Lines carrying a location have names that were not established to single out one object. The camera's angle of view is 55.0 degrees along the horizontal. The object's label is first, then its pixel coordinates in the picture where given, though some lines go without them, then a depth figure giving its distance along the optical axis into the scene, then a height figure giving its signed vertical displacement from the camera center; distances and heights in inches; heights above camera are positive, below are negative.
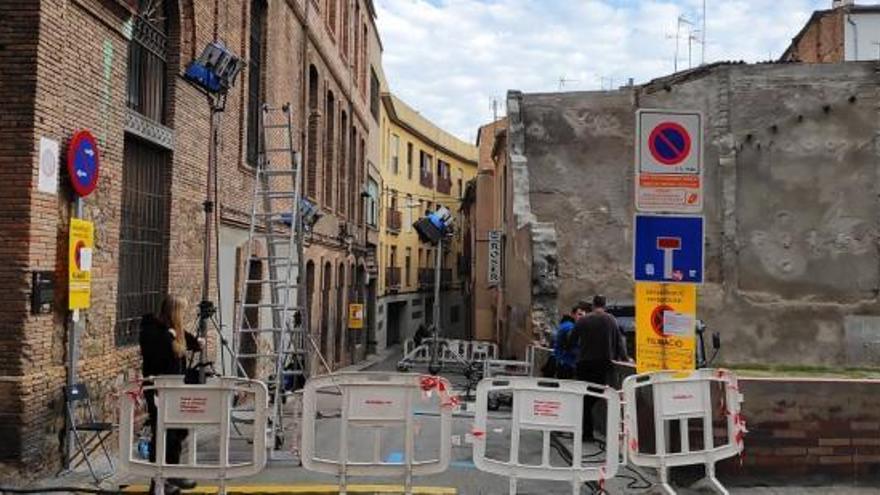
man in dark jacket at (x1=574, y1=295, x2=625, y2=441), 380.5 -29.3
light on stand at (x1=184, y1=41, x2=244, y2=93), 444.5 +110.9
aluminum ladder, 375.9 -21.9
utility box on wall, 308.7 -6.9
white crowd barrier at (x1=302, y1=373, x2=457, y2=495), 249.3 -40.2
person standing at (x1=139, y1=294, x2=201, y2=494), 299.6 -23.1
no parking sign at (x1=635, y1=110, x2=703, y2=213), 293.3 +43.2
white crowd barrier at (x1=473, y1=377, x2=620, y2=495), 250.7 -41.7
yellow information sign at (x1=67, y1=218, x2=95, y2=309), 327.0 +4.0
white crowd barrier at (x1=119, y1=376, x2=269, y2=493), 249.6 -43.0
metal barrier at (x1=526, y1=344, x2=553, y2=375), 628.6 -58.0
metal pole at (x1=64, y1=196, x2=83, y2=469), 329.1 -29.4
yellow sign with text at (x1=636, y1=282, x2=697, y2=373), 294.5 -14.3
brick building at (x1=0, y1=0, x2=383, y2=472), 305.9 +53.2
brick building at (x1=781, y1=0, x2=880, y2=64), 1182.3 +363.8
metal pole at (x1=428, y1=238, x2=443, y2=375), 625.0 -42.3
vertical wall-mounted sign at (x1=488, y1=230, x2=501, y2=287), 1208.2 +38.3
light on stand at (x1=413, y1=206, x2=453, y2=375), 679.1 +42.6
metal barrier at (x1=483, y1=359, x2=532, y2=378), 672.4 -72.4
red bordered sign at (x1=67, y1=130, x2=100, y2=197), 327.9 +44.3
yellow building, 1722.4 +150.0
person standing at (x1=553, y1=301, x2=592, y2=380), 414.9 -32.6
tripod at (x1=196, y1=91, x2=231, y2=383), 396.8 +42.1
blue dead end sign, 292.8 +12.1
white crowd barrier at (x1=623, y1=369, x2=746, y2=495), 263.9 -42.1
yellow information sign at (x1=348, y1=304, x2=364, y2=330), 1131.3 -49.0
